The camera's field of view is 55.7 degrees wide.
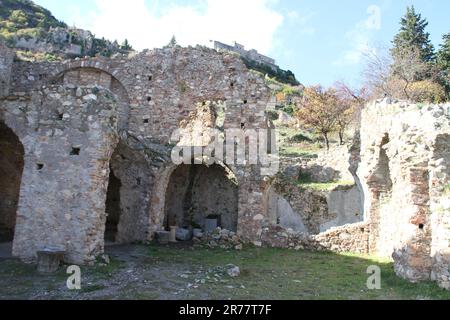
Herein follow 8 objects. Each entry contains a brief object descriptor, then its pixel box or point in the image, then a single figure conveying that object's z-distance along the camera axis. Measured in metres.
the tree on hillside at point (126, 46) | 63.10
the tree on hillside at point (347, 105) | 34.39
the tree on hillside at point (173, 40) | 75.78
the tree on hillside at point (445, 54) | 33.69
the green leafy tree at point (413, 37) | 37.16
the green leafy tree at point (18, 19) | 58.83
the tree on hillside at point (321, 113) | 34.97
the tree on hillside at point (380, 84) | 30.95
